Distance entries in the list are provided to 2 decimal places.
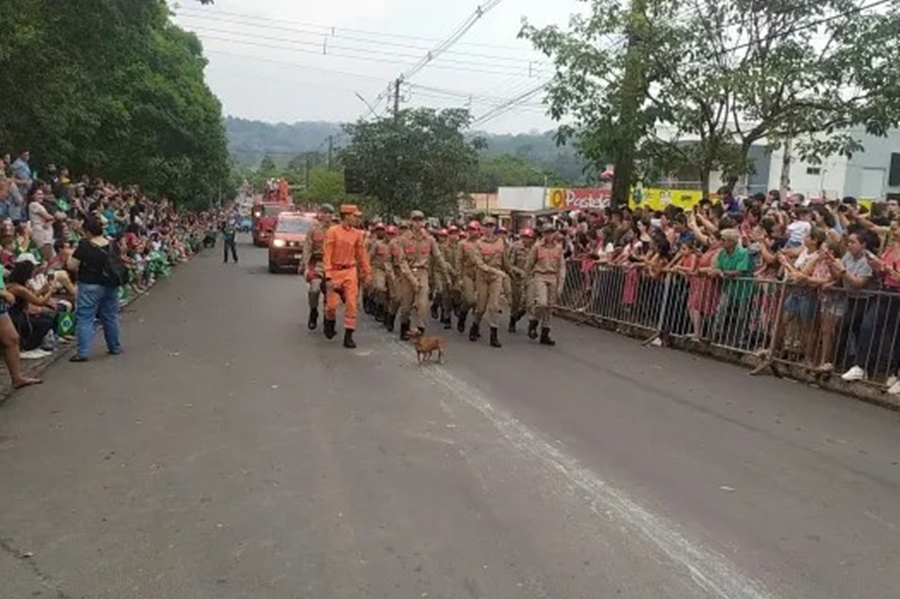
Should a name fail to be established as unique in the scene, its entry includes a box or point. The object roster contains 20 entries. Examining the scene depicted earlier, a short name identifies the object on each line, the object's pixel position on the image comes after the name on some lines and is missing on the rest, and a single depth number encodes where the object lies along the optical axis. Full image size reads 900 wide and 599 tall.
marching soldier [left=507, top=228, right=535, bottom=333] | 14.00
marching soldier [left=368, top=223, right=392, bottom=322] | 14.78
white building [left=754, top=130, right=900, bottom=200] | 54.66
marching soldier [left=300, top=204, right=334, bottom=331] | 13.99
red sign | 46.98
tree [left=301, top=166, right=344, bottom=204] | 62.62
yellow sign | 41.97
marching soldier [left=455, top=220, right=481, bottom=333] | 13.88
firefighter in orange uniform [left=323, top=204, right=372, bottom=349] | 12.45
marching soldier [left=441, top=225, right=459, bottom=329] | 14.75
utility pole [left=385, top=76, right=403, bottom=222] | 35.27
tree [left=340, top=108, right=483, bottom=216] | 35.22
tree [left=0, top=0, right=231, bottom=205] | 17.70
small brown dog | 10.86
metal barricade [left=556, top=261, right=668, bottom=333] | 14.34
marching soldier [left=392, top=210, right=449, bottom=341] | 13.15
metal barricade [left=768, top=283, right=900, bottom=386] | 9.94
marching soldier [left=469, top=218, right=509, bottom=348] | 13.31
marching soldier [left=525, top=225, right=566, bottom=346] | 13.41
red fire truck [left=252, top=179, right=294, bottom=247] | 49.91
